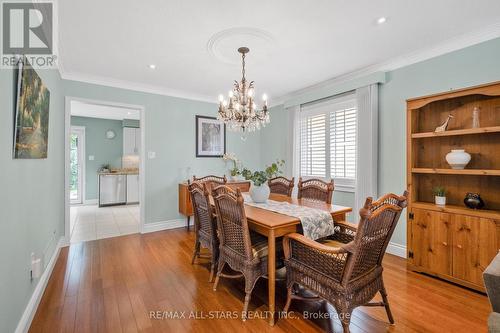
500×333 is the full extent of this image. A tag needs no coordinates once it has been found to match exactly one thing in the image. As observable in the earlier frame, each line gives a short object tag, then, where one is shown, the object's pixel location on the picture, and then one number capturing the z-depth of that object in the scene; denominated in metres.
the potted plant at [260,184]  2.54
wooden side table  4.13
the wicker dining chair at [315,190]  2.78
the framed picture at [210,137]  4.68
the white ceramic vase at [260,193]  2.60
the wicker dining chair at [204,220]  2.36
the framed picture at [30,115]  1.57
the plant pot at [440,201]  2.57
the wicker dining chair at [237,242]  1.91
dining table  1.84
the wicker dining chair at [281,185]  3.36
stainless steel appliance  6.37
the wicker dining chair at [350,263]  1.47
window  3.67
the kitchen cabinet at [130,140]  7.15
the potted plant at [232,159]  4.89
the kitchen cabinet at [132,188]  6.70
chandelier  2.66
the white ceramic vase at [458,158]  2.42
